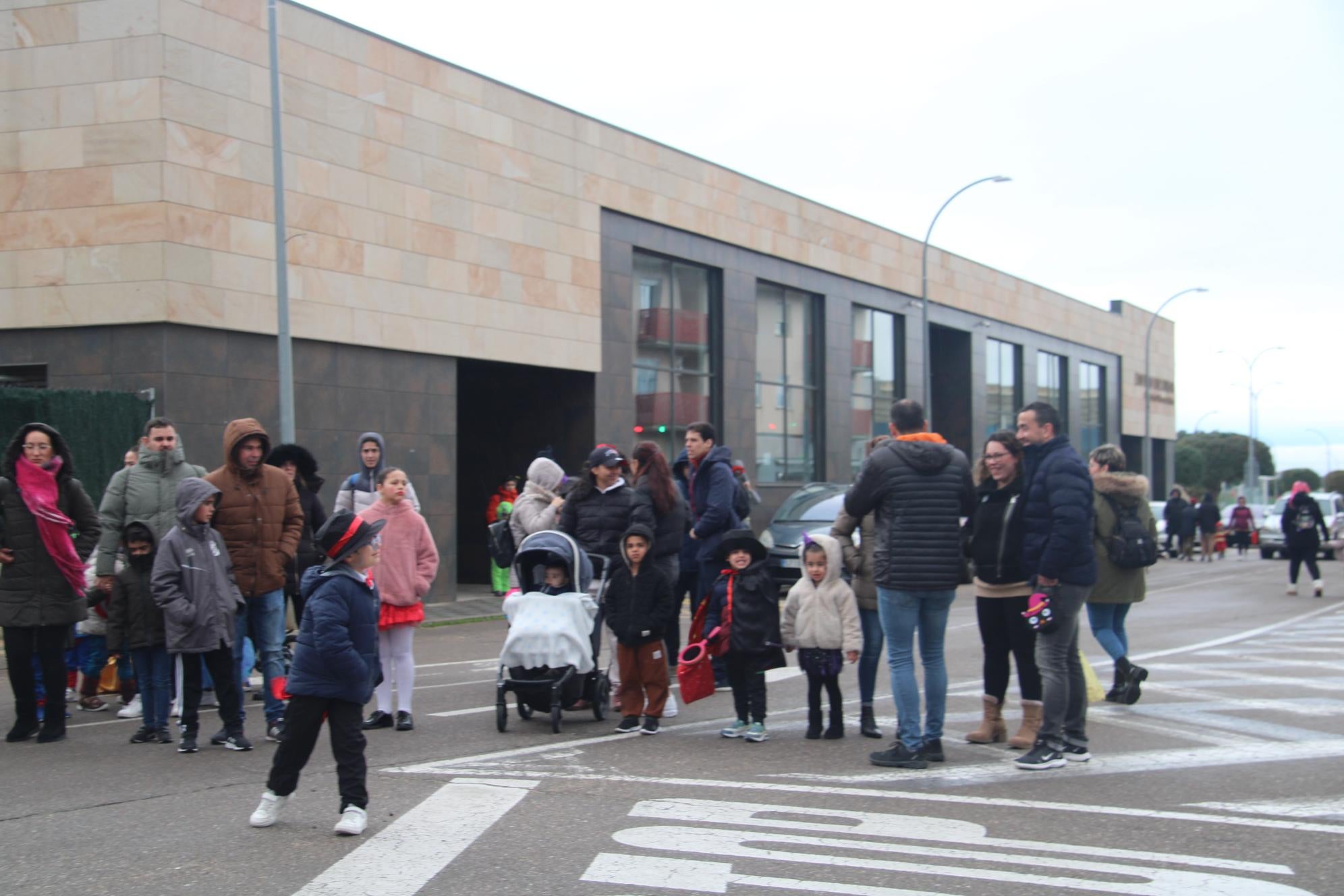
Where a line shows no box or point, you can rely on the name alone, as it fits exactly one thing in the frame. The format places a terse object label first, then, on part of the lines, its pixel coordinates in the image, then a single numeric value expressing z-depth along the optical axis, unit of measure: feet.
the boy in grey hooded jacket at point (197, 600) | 24.61
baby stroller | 27.02
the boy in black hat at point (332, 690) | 18.54
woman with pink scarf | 26.11
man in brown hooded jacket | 25.81
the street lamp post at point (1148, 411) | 142.45
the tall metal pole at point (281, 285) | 49.75
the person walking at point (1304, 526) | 62.85
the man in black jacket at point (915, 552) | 22.82
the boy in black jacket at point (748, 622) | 25.50
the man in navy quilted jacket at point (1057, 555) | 22.33
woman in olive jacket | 29.84
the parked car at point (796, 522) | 62.64
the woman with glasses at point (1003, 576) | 23.76
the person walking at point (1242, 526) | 116.67
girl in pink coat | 27.63
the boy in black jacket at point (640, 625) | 26.84
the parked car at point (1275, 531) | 108.06
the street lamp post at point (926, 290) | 94.29
